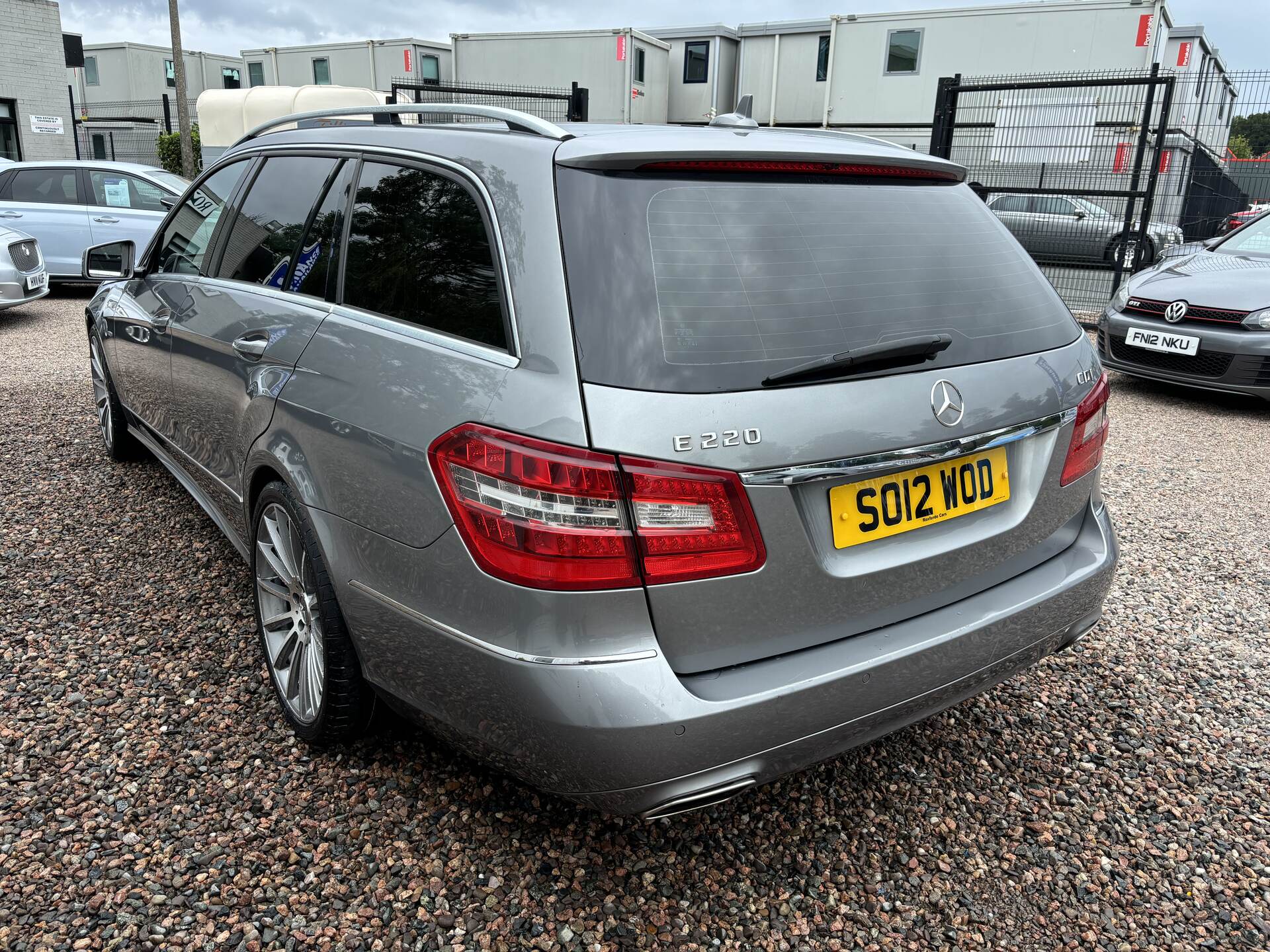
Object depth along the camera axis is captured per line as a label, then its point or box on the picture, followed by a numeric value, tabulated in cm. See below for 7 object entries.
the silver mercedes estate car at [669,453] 173
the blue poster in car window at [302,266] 262
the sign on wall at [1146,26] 1659
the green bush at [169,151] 2647
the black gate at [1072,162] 1012
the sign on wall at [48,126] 2247
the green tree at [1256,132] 1827
